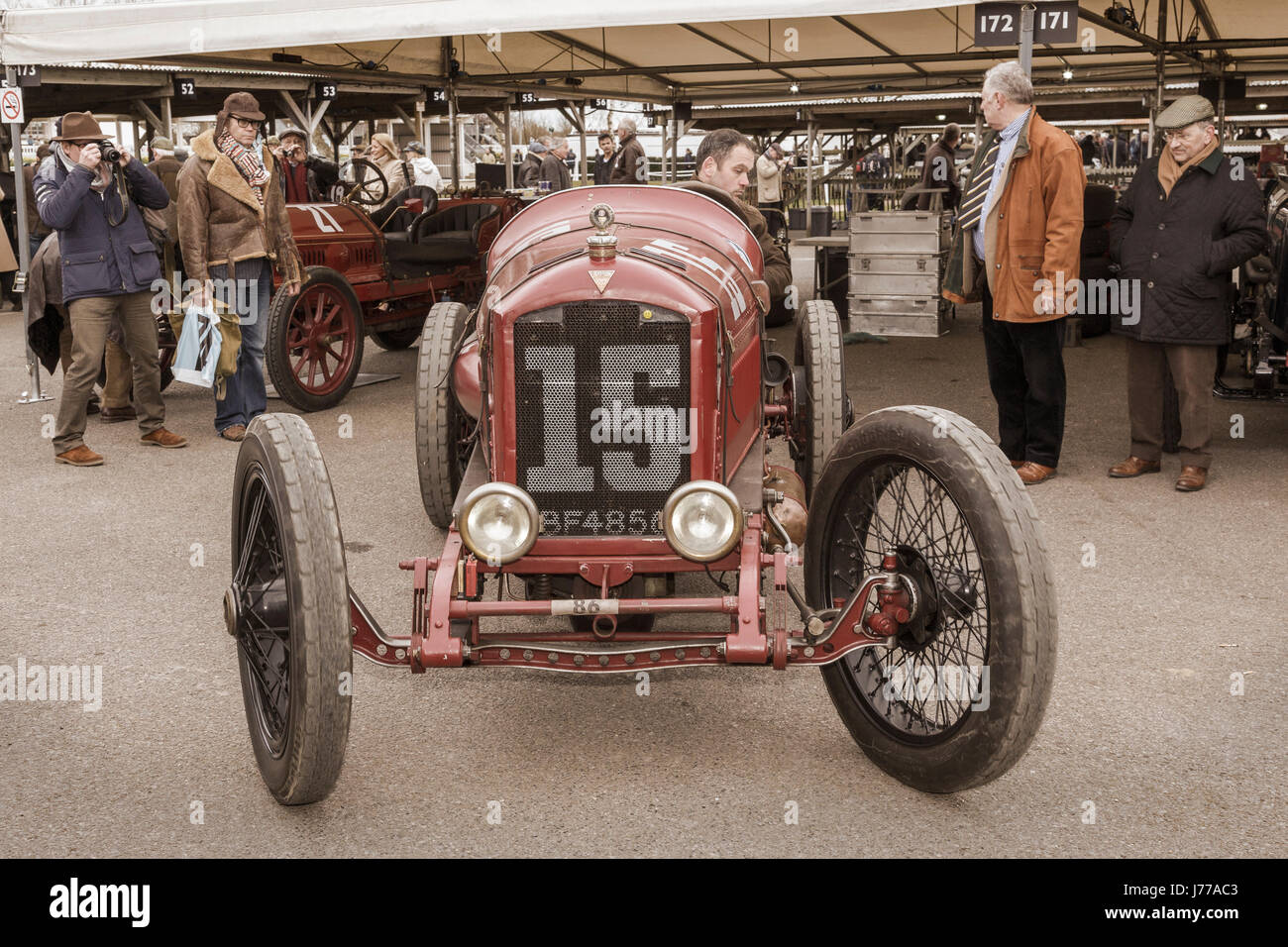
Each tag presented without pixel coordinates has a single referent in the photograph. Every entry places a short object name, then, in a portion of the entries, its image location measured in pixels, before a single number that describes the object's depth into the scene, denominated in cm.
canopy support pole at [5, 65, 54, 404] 809
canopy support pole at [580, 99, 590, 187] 1805
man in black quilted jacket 573
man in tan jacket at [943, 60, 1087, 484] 577
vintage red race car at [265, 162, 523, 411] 808
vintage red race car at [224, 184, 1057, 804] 285
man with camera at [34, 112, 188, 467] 645
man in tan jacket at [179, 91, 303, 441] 684
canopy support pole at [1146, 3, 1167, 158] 1168
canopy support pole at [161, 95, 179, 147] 1403
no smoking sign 806
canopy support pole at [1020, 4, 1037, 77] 613
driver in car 510
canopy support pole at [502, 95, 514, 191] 1694
